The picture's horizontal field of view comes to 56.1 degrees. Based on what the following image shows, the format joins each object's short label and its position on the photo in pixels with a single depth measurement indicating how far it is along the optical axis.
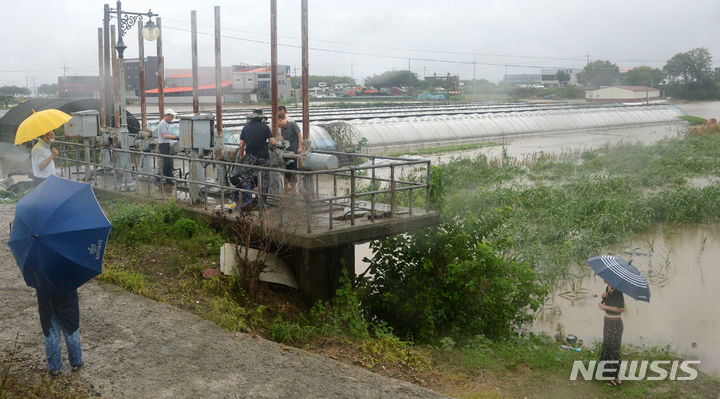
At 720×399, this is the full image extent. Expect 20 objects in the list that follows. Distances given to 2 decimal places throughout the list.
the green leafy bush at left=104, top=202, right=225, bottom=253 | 10.77
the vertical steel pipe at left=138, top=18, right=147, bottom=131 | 15.32
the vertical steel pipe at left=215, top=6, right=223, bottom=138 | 13.27
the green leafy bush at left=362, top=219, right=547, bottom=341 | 10.45
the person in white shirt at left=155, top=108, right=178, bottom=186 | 14.11
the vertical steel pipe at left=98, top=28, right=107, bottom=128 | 16.62
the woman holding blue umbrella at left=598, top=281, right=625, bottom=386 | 8.57
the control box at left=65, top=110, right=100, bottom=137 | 14.65
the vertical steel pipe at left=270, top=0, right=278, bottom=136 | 11.85
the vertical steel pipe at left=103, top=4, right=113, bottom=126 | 15.29
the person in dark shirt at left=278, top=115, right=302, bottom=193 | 11.59
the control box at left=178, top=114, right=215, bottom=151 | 12.24
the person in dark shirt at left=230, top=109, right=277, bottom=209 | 11.17
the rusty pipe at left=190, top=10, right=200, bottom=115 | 14.20
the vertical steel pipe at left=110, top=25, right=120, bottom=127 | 15.31
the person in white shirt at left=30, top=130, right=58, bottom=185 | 10.87
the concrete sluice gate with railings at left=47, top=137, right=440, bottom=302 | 9.60
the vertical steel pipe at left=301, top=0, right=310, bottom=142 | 11.18
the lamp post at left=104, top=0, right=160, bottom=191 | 14.83
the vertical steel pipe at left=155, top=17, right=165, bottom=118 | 15.20
